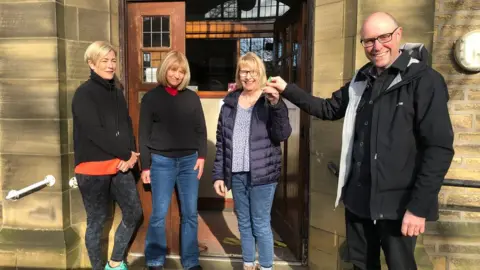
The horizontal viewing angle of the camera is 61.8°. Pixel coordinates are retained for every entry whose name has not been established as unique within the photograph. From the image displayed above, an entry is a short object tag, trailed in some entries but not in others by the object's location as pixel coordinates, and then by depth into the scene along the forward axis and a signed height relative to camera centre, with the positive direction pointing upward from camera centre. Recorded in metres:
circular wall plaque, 3.00 +0.30
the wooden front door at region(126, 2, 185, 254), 3.54 +0.39
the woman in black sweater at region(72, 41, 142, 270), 2.87 -0.43
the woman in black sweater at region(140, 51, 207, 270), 3.16 -0.47
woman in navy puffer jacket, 2.81 -0.47
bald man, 1.83 -0.25
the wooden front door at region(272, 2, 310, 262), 3.50 -0.60
